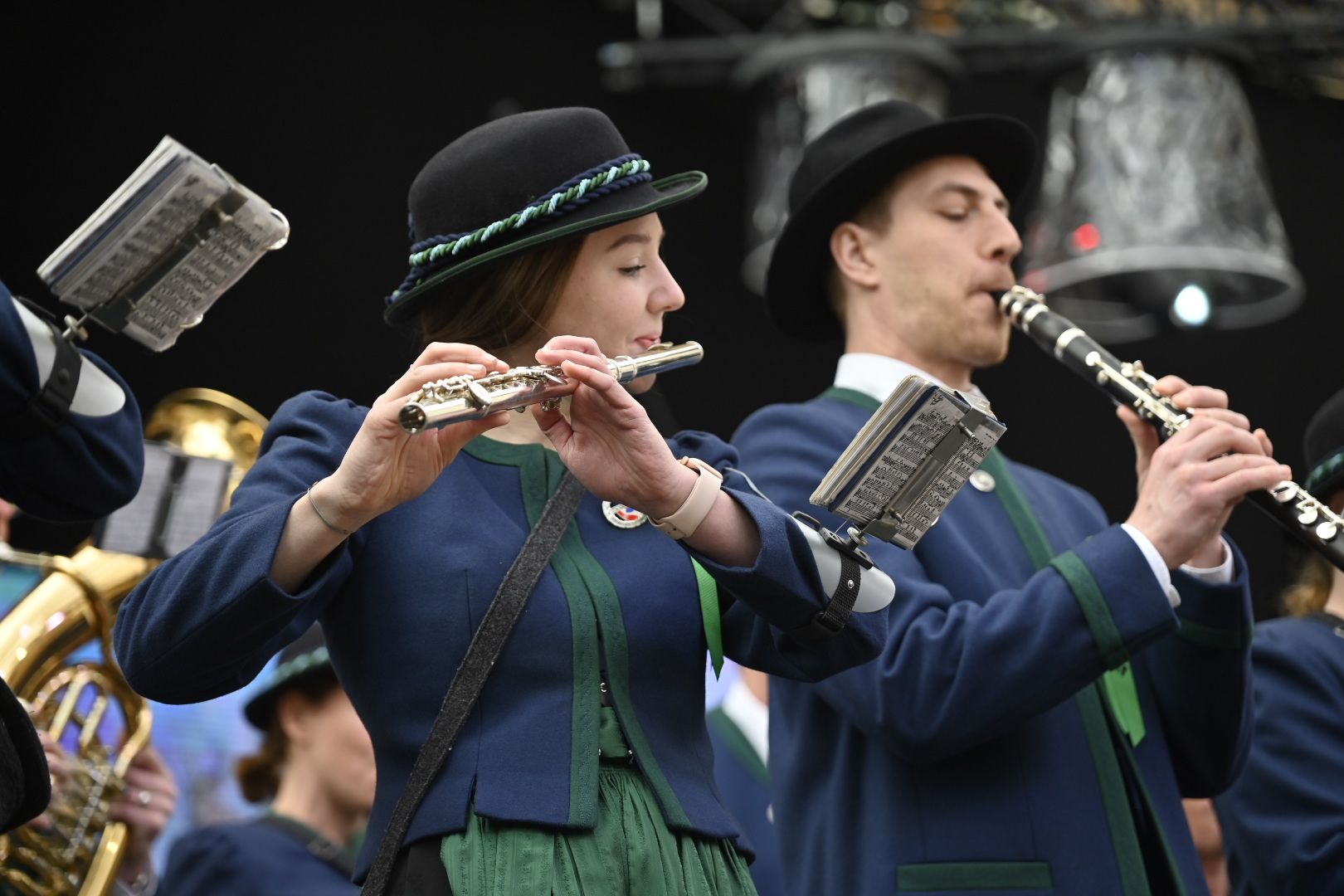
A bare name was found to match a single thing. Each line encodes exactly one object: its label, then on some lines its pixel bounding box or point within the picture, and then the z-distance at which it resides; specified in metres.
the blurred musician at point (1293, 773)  7.34
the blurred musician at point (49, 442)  4.83
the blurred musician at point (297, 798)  8.51
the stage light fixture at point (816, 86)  11.58
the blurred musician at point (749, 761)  9.76
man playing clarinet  6.06
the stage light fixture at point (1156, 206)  11.41
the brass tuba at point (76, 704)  7.13
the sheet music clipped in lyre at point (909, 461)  4.75
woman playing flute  4.46
